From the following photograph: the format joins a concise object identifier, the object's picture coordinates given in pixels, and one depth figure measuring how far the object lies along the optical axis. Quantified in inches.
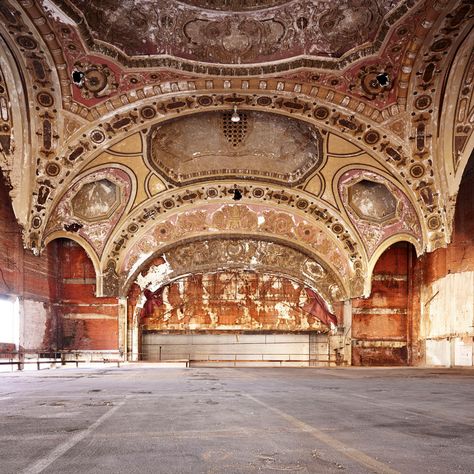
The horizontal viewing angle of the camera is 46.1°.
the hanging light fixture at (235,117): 560.4
